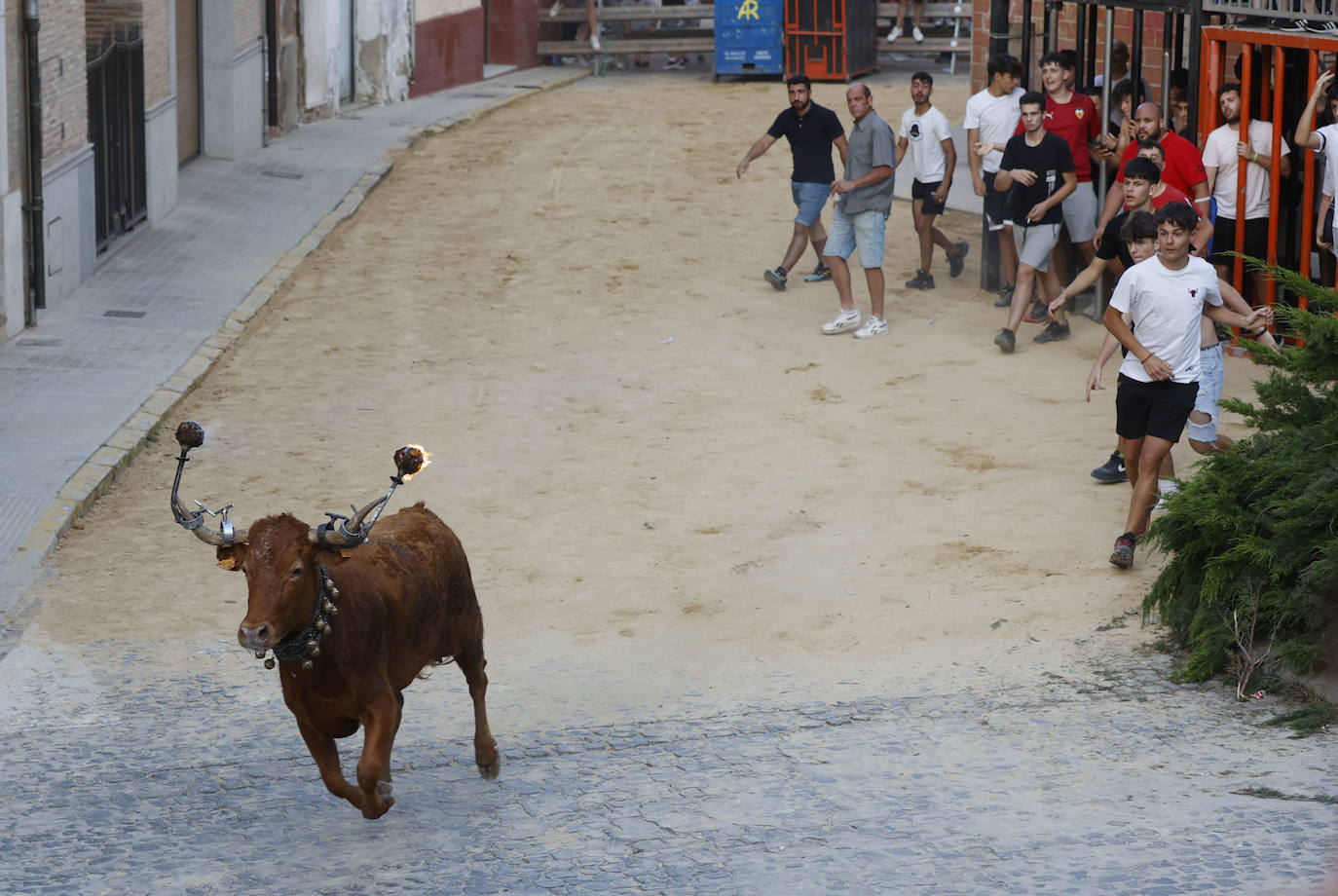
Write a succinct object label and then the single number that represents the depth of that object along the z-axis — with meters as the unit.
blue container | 27.58
